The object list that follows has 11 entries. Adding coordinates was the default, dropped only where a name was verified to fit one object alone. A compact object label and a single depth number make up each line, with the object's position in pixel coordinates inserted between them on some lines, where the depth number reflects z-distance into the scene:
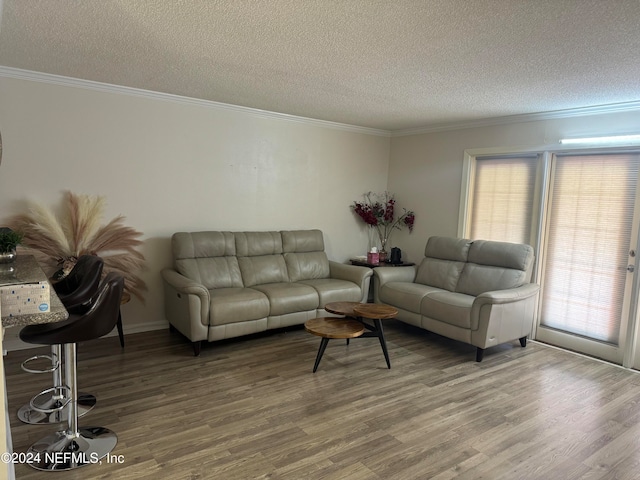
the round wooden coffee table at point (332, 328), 3.44
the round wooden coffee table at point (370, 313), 3.76
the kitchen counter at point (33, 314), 1.76
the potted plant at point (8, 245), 2.83
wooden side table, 5.57
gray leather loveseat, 3.97
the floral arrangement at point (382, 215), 6.00
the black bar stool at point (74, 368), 2.21
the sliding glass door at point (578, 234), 4.02
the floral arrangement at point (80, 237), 3.75
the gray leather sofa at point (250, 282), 3.88
